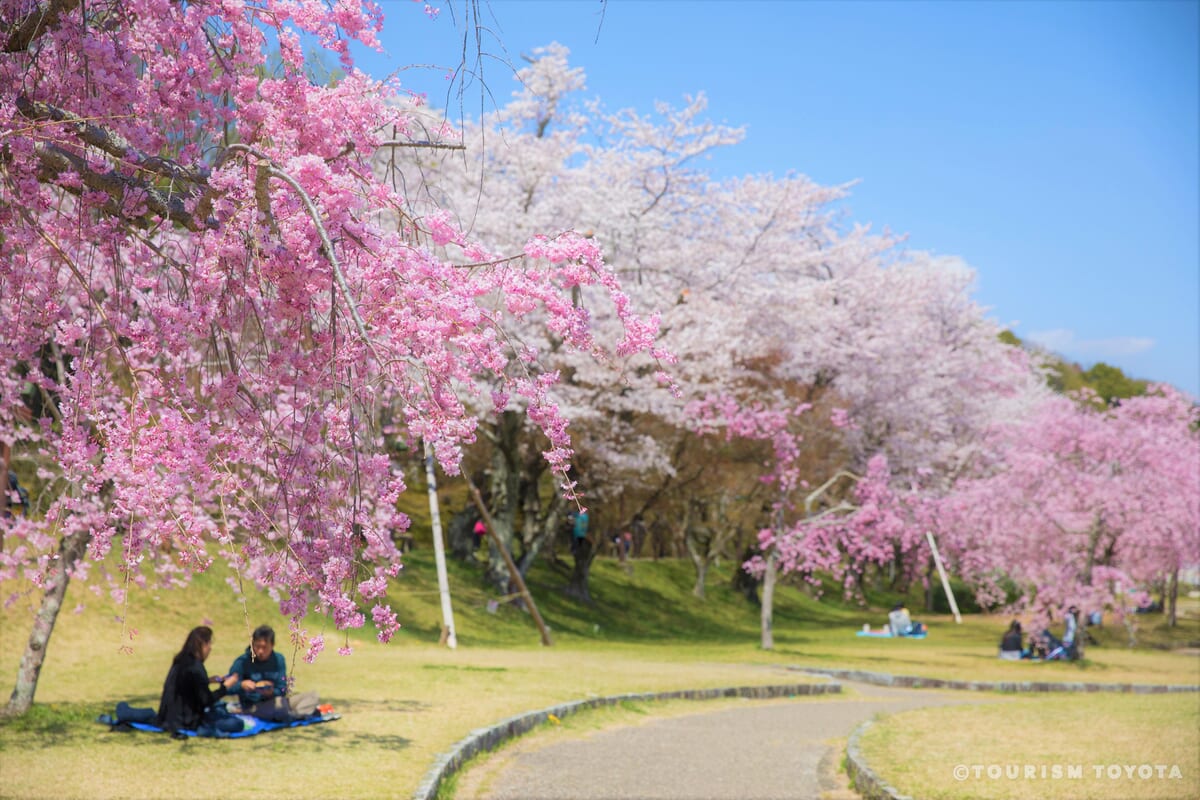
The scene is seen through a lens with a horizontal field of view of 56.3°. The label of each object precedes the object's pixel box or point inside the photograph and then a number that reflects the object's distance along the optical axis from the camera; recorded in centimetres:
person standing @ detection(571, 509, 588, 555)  3341
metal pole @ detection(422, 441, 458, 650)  2255
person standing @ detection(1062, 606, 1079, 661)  2494
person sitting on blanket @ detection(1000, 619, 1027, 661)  2645
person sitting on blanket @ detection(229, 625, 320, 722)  1085
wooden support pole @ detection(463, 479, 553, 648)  2421
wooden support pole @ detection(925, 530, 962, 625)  3684
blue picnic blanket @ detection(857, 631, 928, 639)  3397
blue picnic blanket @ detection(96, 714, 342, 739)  1019
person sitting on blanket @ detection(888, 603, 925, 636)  3438
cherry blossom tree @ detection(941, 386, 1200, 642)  2605
